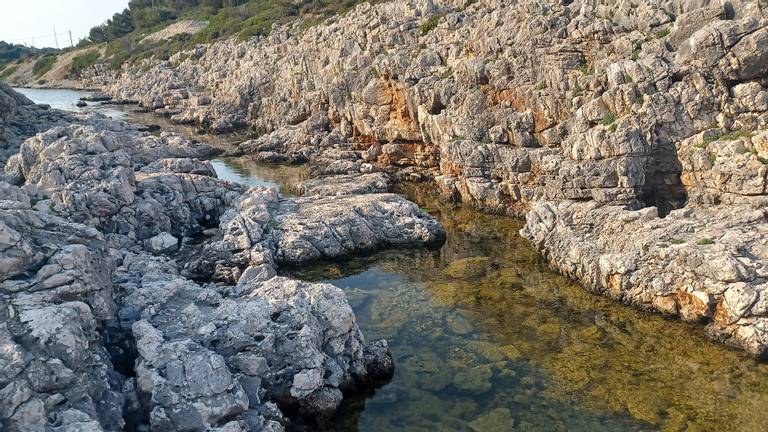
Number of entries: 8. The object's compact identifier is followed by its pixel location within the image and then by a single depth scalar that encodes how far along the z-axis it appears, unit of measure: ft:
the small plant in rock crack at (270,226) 106.86
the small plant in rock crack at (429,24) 182.03
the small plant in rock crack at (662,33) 107.04
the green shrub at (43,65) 526.16
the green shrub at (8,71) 556.35
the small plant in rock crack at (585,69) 117.60
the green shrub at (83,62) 498.73
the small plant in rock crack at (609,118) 104.72
